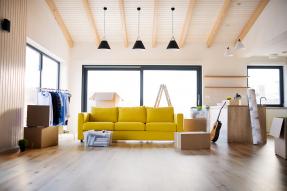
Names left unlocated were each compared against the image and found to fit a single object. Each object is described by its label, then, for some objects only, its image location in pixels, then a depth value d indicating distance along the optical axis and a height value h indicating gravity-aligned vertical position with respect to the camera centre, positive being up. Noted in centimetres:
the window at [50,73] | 571 +69
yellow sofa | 450 -62
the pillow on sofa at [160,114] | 484 -36
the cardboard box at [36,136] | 390 -70
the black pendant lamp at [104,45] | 537 +132
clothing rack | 496 +19
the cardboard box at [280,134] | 313 -53
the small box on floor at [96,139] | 413 -79
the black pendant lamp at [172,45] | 538 +133
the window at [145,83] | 700 +49
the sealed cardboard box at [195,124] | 602 -73
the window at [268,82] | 718 +56
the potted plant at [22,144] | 359 -78
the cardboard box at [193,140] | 389 -77
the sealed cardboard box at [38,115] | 399 -32
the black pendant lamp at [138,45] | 539 +133
